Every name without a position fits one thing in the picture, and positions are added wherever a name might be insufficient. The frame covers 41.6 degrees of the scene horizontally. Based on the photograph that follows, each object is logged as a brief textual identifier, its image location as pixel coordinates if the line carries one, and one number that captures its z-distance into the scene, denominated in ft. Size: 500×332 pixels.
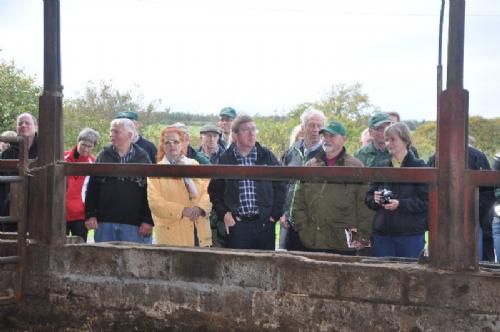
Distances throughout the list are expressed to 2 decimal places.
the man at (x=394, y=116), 22.91
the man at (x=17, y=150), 22.11
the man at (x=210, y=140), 24.97
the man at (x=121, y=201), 19.44
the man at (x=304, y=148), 20.60
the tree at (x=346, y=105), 96.17
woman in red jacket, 22.71
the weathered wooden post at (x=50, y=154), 15.62
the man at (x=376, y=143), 20.38
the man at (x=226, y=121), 27.02
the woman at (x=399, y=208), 17.17
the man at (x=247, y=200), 18.86
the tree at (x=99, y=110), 72.90
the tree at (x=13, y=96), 63.57
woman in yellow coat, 18.97
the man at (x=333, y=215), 17.65
